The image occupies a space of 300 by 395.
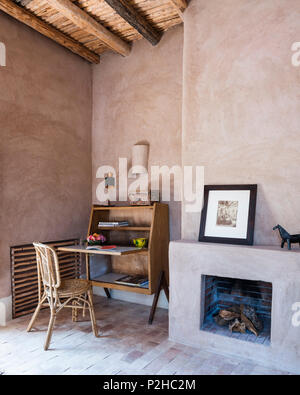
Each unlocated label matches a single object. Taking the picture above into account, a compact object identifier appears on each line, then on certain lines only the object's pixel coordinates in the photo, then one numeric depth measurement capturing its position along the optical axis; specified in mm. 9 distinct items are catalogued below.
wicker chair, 2553
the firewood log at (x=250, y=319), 2502
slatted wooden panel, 3248
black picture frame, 2529
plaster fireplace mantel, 2201
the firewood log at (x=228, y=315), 2635
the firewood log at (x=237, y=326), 2533
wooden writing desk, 3164
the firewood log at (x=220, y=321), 2652
